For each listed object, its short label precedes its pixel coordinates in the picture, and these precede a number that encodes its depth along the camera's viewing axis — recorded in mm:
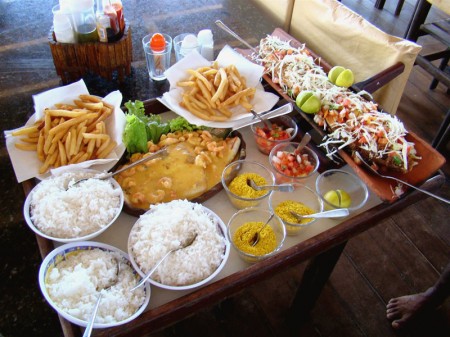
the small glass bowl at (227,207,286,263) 1323
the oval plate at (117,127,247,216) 1365
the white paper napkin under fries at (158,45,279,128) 1677
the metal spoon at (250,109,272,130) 1678
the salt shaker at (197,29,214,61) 1977
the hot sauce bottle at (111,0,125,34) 1772
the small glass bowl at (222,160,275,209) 1414
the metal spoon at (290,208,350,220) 1348
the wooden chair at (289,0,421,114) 1882
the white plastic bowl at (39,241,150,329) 1025
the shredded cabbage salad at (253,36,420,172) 1509
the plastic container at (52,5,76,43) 1668
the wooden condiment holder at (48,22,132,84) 1749
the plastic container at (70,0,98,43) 1697
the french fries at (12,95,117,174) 1452
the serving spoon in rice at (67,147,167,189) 1331
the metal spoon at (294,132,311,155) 1568
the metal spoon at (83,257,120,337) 990
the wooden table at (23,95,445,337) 1095
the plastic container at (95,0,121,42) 1725
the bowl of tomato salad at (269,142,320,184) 1544
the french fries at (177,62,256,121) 1683
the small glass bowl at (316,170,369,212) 1485
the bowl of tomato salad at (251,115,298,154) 1625
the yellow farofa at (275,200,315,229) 1376
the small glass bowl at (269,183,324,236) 1455
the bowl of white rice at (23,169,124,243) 1207
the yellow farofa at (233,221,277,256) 1275
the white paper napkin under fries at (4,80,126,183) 1432
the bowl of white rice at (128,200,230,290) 1145
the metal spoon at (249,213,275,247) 1308
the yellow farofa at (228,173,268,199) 1441
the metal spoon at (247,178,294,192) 1424
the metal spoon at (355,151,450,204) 1423
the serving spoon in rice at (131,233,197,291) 1115
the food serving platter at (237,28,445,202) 1418
